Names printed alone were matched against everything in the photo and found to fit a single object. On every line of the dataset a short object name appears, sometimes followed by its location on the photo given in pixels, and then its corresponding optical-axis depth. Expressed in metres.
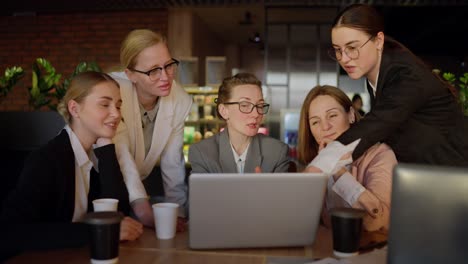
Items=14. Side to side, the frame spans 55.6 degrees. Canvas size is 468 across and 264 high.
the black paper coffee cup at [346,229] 1.12
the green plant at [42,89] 3.40
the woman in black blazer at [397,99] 1.52
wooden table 1.14
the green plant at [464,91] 3.68
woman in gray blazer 1.86
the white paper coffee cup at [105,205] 1.29
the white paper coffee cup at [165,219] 1.36
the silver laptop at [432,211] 0.81
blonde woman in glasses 1.87
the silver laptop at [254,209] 1.09
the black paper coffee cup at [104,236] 1.04
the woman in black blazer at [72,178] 1.20
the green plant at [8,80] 3.32
